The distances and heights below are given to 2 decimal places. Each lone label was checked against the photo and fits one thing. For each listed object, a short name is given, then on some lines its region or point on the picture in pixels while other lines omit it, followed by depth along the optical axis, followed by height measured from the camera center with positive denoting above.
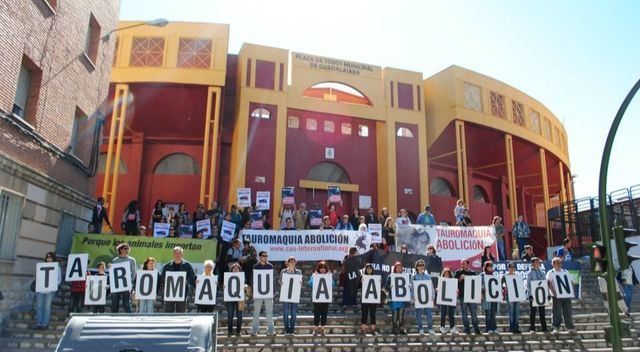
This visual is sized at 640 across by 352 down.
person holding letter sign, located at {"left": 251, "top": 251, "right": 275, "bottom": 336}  10.57 -0.30
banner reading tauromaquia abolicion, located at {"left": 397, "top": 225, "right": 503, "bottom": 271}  16.55 +1.63
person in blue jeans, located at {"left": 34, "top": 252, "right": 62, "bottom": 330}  10.61 -0.48
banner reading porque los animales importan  14.05 +1.09
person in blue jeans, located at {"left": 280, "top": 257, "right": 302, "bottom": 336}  10.71 -0.48
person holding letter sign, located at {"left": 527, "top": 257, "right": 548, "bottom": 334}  11.48 +0.08
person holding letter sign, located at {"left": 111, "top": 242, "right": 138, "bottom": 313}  10.97 -0.13
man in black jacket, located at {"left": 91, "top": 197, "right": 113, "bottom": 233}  15.86 +2.13
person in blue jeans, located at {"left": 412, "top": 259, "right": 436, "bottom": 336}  11.05 -0.39
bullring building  23.23 +8.15
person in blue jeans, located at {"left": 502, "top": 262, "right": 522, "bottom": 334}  11.35 -0.52
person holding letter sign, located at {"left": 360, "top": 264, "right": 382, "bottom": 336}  11.05 -0.09
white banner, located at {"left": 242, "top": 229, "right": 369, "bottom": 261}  15.91 +1.43
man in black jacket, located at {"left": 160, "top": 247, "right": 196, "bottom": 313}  10.66 +0.32
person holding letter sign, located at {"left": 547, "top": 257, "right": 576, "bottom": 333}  11.38 -0.03
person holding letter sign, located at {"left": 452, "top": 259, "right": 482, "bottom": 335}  11.13 -0.26
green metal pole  8.26 +1.20
